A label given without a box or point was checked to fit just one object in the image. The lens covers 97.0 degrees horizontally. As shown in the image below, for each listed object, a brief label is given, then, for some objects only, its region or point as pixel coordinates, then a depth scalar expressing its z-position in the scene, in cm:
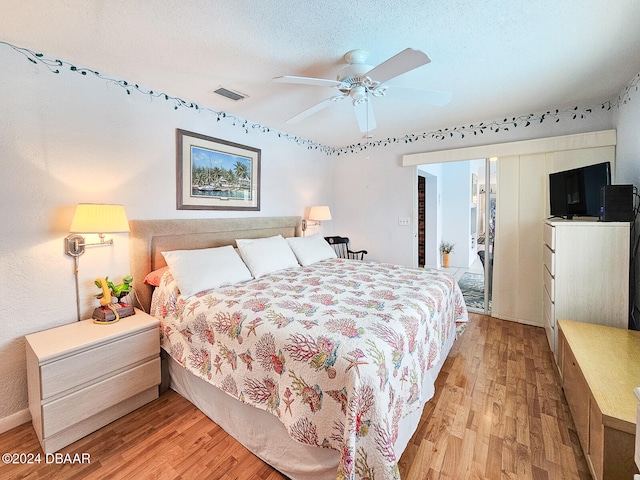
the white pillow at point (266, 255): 267
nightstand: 159
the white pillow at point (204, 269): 213
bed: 118
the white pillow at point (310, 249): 323
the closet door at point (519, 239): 326
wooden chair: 454
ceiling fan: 171
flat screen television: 245
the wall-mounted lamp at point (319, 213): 412
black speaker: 210
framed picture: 276
